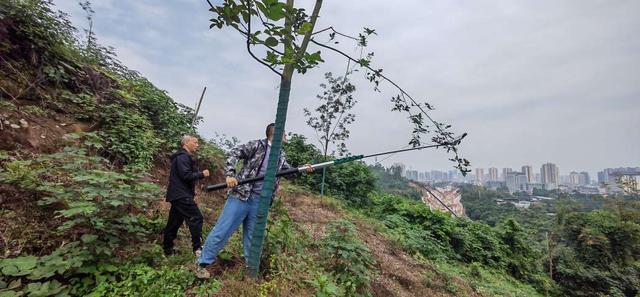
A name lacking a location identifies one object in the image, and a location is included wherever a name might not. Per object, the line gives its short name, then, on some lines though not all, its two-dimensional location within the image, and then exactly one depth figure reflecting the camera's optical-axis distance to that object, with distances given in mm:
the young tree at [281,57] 1370
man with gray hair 3039
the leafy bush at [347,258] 3045
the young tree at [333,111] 11406
